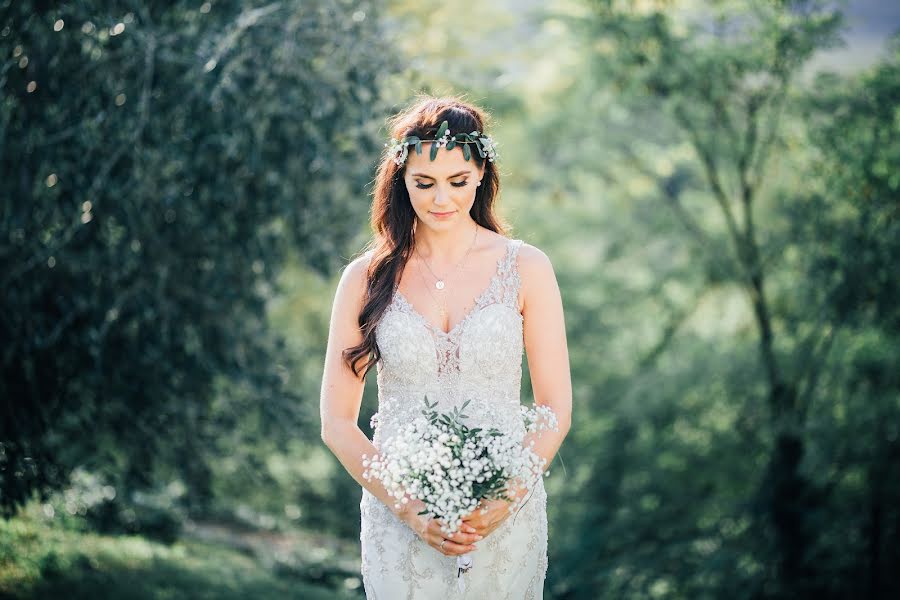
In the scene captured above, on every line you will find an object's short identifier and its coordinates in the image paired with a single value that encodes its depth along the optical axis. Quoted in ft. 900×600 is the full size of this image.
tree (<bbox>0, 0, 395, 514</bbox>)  14.99
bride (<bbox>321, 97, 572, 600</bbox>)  9.52
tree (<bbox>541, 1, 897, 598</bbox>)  27.61
